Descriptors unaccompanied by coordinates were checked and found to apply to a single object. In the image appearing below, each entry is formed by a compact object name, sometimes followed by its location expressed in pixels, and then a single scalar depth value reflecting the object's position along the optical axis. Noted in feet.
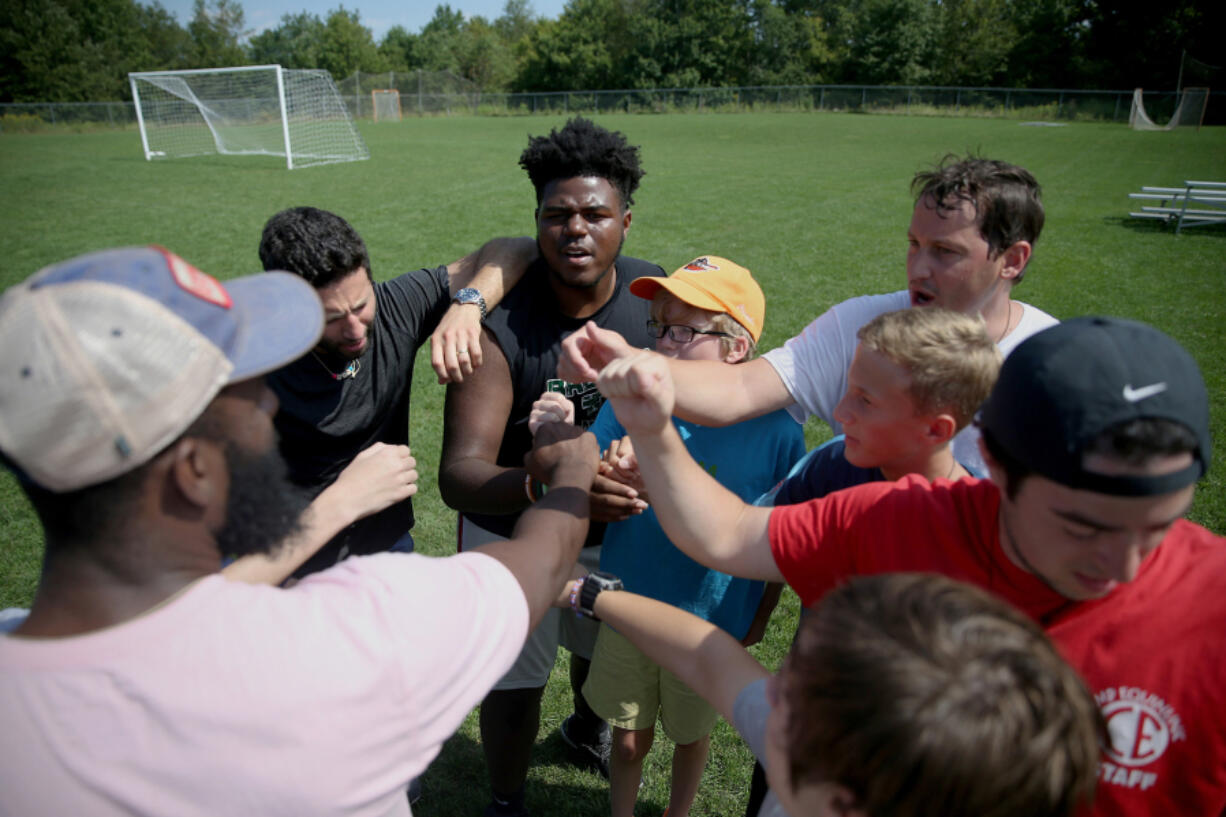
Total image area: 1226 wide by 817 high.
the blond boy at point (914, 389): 6.32
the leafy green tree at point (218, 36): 249.34
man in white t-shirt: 7.56
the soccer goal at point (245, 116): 81.71
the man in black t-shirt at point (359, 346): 8.81
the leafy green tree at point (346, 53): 259.19
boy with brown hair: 3.39
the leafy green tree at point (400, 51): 276.41
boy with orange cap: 8.45
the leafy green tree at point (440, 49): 263.08
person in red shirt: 4.10
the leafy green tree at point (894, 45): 189.37
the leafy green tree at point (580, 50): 218.79
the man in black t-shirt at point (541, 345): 9.18
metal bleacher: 44.55
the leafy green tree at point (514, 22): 357.61
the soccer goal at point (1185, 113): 118.73
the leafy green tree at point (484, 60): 264.31
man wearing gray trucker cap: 3.45
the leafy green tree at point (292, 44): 270.67
